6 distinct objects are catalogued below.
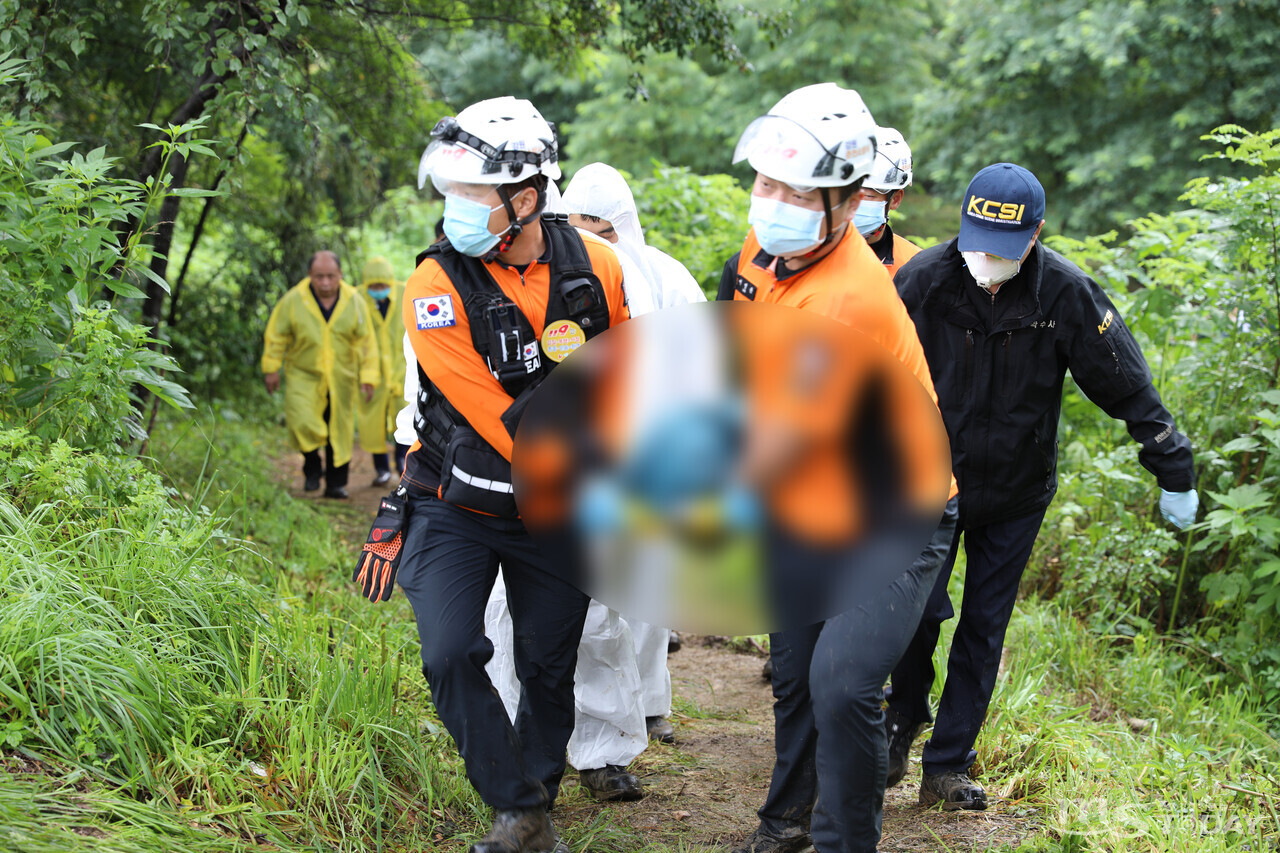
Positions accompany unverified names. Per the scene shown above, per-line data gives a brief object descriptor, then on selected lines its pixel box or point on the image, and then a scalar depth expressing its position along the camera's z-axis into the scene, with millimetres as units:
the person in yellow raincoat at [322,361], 16406
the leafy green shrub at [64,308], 6977
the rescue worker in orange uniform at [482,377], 5535
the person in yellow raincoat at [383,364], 17500
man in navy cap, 6301
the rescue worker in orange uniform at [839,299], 4984
